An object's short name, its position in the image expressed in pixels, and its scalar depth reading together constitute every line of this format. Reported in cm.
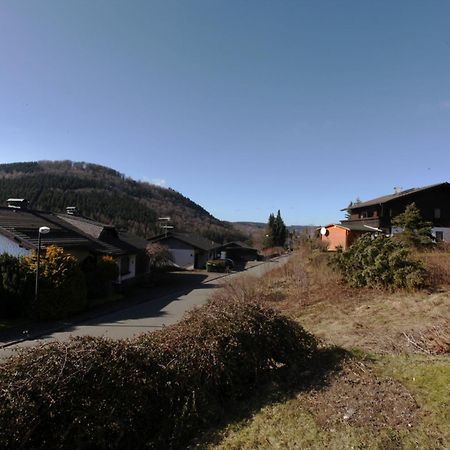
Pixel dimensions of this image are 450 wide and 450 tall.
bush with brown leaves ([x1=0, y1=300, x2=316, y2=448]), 443
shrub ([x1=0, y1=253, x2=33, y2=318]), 1592
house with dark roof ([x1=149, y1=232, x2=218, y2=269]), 4900
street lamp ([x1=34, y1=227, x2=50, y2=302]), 1588
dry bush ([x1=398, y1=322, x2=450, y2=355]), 692
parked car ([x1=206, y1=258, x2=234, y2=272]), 4647
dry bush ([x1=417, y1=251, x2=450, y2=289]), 1416
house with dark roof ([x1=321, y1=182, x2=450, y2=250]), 3600
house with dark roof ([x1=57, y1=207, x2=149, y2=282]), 2722
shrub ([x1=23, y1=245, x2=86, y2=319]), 1625
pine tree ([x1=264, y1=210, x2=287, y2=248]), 9600
